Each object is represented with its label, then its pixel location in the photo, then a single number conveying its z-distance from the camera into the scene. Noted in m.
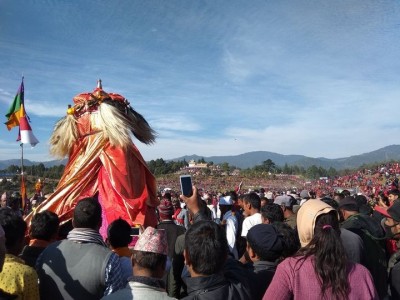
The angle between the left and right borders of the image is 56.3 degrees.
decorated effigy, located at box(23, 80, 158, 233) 5.86
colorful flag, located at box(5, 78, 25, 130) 9.65
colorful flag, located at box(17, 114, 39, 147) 9.06
